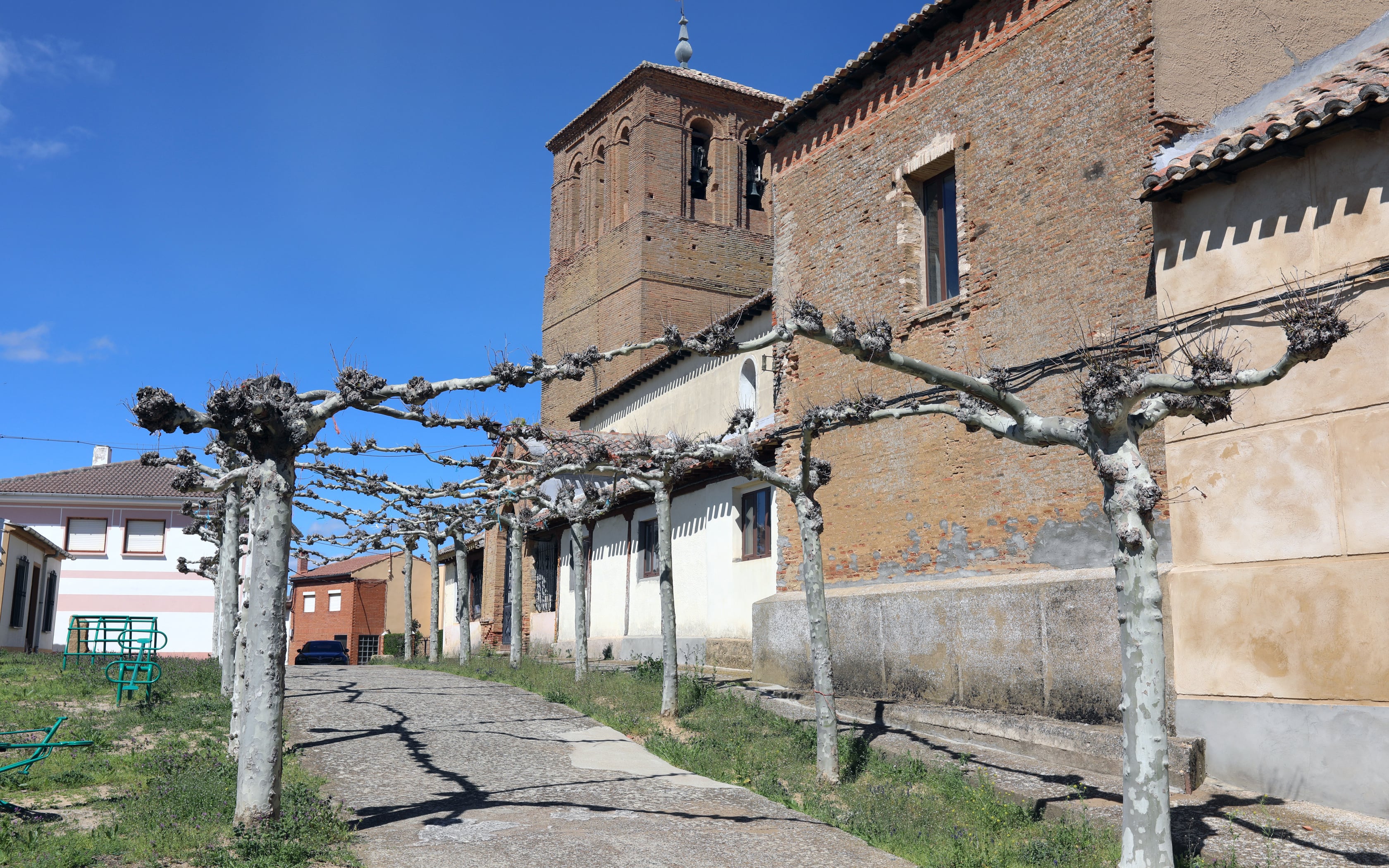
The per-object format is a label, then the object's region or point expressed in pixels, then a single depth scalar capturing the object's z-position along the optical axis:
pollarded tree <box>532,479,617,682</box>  16.86
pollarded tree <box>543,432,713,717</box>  12.64
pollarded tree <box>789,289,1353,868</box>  6.09
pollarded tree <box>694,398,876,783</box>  9.90
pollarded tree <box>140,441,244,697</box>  11.69
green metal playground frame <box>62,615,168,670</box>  16.30
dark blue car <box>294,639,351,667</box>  36.19
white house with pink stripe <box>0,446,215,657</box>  33.66
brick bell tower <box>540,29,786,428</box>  32.47
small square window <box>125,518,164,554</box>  34.59
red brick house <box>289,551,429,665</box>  50.81
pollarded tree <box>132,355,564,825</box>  7.07
